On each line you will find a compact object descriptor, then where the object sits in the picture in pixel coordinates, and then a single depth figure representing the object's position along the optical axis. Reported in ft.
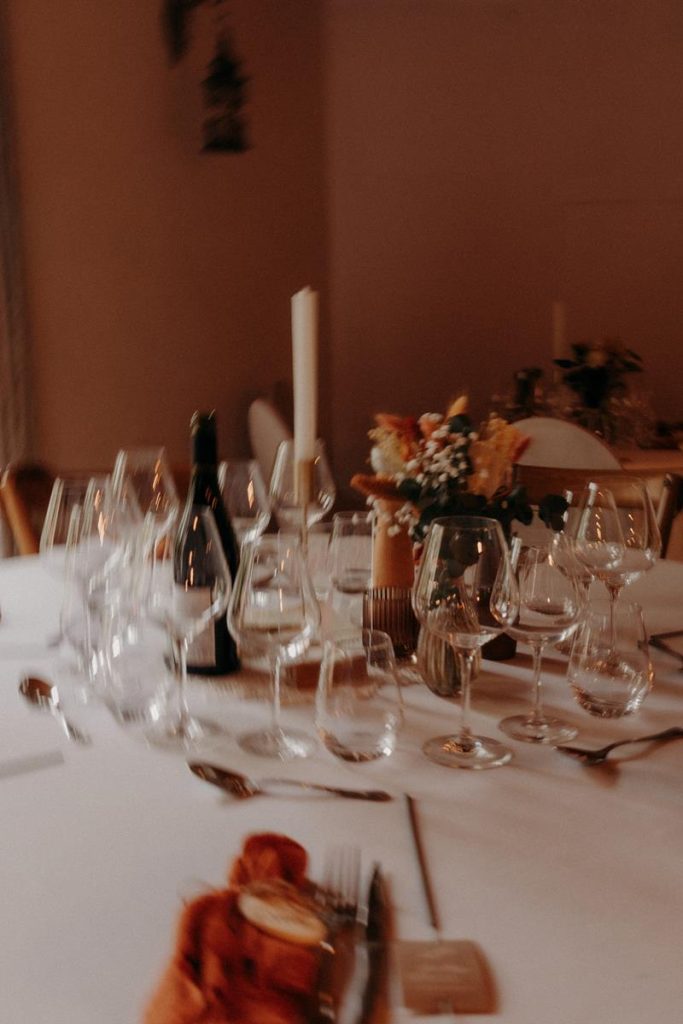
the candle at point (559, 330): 16.08
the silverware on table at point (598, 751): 3.19
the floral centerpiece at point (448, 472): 3.96
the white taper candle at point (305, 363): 3.93
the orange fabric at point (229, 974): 1.93
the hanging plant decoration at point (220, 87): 11.73
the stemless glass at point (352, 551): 4.39
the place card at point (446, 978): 2.00
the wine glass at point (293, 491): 5.40
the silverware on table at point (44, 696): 3.60
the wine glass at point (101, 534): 4.31
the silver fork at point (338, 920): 2.02
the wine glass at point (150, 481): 5.19
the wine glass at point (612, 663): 3.53
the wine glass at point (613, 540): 4.38
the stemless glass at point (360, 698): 3.05
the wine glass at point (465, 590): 3.37
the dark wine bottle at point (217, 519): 4.01
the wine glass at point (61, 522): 4.59
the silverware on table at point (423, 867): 2.33
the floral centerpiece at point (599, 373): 13.08
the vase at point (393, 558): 4.48
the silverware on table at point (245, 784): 2.96
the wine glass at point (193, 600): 3.50
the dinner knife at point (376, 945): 2.01
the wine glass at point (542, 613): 3.50
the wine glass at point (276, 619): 3.38
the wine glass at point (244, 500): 4.95
